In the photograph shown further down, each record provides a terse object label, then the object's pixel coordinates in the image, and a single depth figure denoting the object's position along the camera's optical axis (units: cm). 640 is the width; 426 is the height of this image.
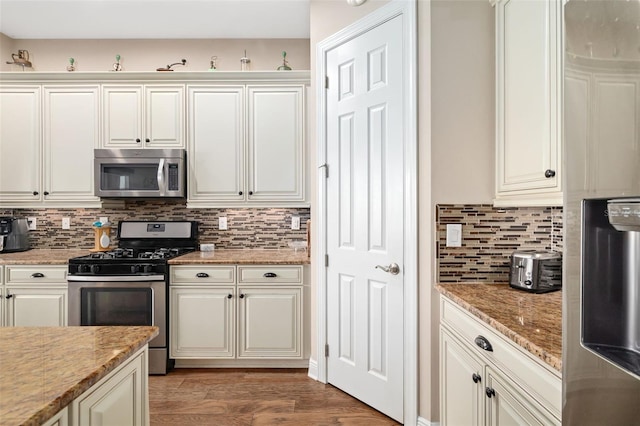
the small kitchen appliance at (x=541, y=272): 172
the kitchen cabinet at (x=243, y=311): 304
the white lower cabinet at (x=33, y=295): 304
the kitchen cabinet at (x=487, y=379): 107
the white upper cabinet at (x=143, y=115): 337
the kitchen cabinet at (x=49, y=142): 339
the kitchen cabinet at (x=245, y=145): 335
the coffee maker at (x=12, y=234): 339
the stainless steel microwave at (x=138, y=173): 330
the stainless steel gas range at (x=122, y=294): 296
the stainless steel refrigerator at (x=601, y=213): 63
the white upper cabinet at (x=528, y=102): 150
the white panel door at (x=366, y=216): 227
